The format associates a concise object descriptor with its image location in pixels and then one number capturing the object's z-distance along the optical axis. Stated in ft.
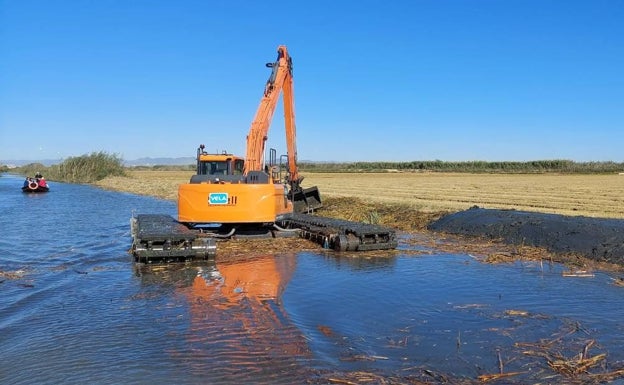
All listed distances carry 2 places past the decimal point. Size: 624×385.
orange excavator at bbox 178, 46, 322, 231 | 47.39
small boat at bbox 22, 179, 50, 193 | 139.95
